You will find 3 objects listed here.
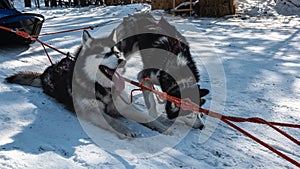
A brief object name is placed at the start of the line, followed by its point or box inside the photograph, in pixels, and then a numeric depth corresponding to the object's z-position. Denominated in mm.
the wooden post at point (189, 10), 12578
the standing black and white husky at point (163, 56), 2992
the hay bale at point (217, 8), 11977
